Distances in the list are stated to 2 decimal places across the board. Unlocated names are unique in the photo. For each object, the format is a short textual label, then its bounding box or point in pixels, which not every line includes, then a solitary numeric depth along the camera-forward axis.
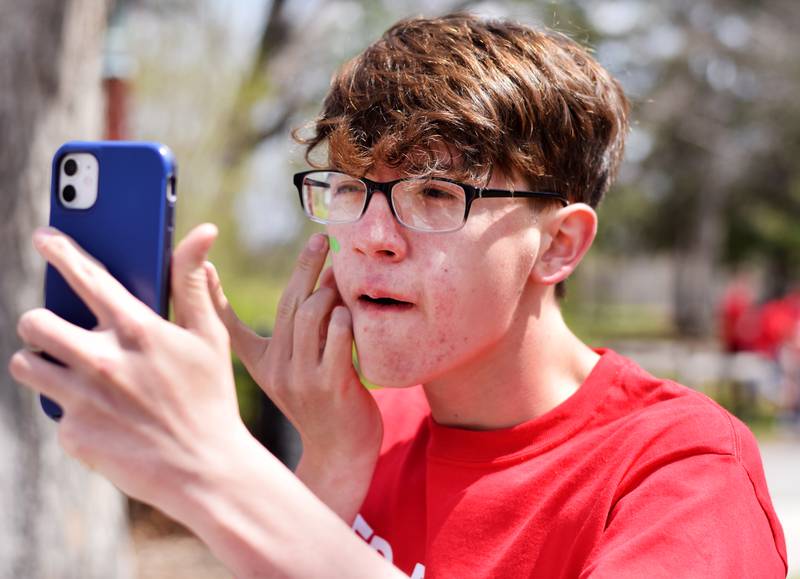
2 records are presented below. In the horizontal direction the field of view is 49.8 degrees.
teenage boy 1.31
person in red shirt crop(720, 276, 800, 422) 10.82
